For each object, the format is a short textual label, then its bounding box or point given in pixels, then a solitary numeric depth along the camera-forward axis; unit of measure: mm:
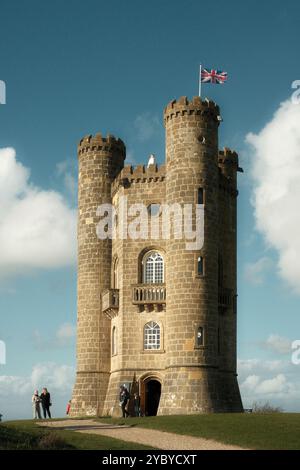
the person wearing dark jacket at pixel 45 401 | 49406
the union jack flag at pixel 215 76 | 51469
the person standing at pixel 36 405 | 49656
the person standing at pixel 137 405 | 49431
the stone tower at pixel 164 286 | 48062
